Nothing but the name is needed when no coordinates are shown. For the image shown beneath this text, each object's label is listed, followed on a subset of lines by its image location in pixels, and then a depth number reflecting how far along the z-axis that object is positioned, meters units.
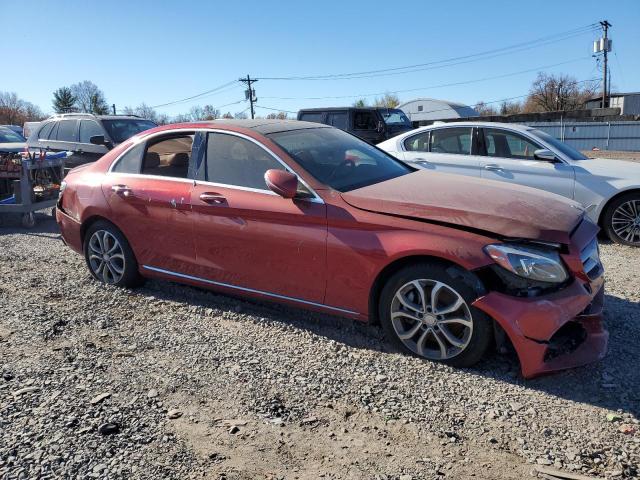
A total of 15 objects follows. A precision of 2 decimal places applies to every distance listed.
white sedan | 7.03
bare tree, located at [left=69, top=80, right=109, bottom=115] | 78.71
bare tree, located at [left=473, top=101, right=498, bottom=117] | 69.12
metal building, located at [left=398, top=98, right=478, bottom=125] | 58.97
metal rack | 8.90
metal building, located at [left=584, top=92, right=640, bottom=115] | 46.84
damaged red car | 3.34
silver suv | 11.65
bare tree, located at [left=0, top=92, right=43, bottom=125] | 76.50
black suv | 15.83
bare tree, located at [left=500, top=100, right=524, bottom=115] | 71.88
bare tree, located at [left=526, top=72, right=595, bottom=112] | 67.00
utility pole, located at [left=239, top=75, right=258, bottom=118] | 61.75
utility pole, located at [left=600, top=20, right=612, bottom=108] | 49.41
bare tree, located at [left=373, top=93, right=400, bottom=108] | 75.53
